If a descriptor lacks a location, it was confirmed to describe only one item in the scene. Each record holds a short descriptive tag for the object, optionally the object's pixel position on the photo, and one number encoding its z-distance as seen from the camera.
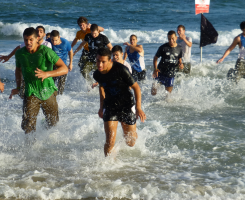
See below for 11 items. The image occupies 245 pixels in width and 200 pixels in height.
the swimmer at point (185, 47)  17.47
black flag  21.02
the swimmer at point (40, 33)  13.91
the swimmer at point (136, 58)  16.89
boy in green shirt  9.05
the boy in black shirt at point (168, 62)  15.41
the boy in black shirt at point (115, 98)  8.52
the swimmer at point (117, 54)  11.33
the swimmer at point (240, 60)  15.58
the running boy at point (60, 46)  15.85
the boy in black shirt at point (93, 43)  16.87
